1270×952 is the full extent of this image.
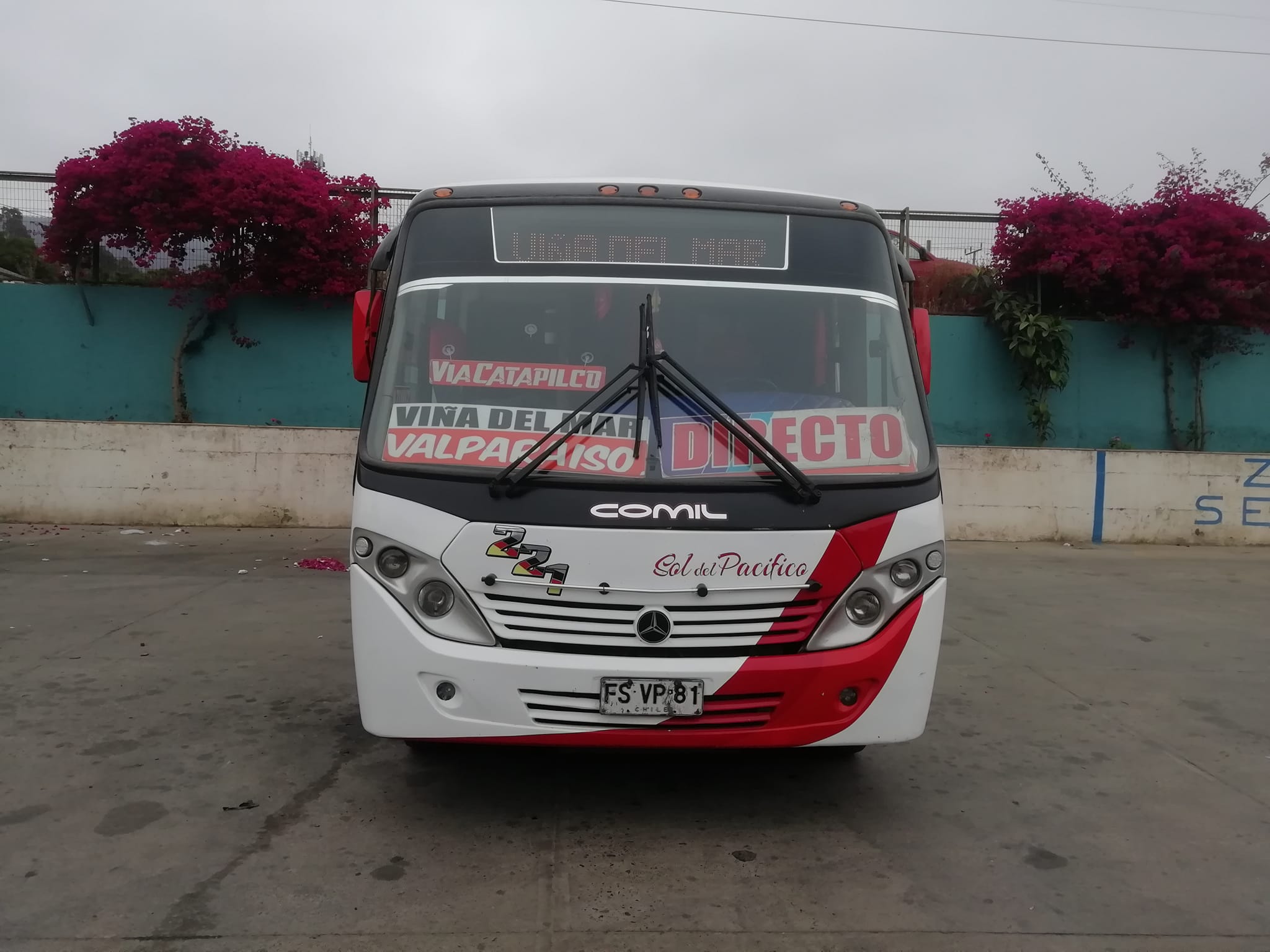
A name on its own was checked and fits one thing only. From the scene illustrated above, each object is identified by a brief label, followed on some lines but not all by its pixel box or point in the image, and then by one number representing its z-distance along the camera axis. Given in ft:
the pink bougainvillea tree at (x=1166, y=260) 46.96
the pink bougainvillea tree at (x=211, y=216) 43.83
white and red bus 11.95
